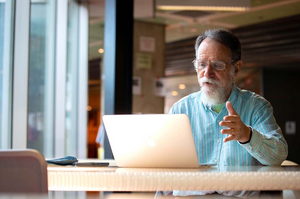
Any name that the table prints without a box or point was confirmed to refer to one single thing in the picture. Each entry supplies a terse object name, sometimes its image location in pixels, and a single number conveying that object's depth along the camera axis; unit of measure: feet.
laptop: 4.99
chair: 4.07
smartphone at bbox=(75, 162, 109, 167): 5.31
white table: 4.37
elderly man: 5.85
